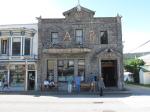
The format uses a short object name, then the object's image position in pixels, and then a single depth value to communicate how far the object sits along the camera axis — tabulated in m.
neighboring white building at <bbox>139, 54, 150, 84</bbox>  20.67
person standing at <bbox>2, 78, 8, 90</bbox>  14.62
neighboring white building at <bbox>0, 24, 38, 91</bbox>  14.93
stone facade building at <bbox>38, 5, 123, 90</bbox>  14.77
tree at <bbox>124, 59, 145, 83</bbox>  22.29
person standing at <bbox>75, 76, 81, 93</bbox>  13.89
